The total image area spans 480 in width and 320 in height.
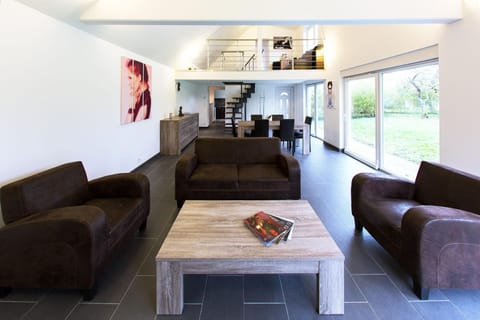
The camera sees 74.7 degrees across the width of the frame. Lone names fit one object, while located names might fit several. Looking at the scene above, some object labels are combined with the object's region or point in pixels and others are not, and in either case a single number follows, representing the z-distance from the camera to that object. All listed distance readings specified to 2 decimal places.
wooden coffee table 1.97
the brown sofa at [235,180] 3.90
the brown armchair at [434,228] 2.05
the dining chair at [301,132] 8.36
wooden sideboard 8.12
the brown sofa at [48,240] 2.07
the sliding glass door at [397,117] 4.79
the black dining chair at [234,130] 9.49
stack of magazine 2.20
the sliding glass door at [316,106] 11.00
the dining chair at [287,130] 7.78
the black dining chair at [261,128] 7.74
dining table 8.12
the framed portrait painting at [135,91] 5.53
